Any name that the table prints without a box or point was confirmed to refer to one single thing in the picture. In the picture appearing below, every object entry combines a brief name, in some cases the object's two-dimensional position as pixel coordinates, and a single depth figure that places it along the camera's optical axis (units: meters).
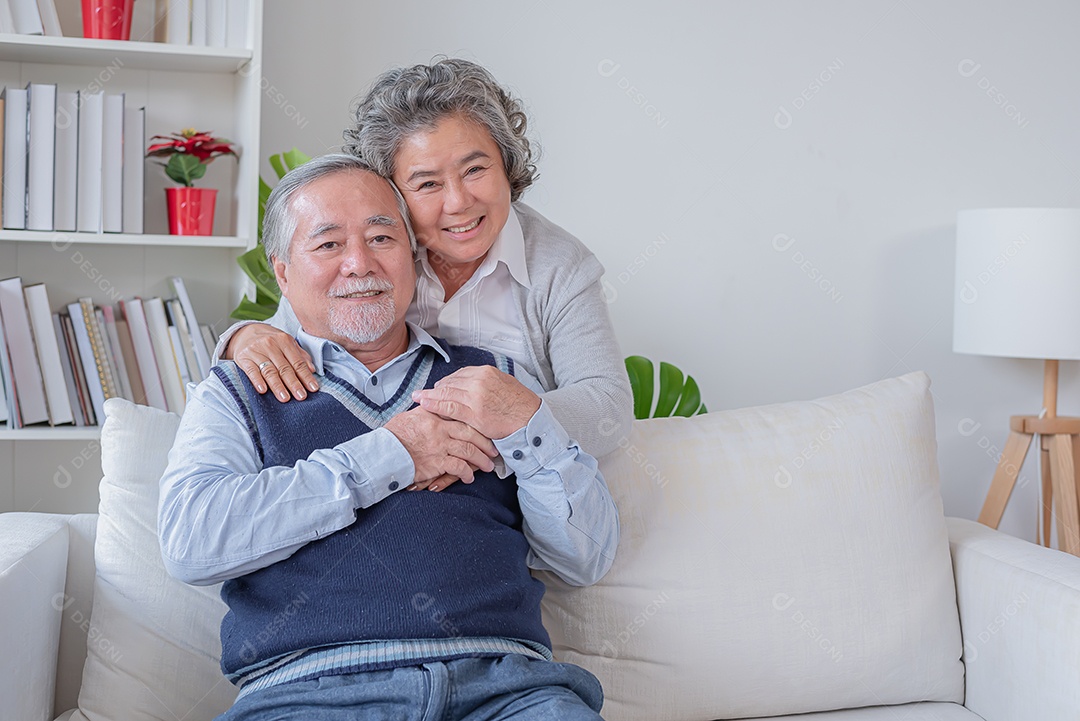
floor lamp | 2.53
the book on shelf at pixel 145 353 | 2.21
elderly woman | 1.55
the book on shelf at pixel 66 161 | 2.10
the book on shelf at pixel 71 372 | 2.17
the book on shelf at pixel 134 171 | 2.17
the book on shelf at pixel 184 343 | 2.22
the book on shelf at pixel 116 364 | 2.20
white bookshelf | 2.27
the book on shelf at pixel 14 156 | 2.07
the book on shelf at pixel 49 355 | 2.14
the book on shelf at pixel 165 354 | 2.21
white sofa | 1.51
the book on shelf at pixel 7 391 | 2.11
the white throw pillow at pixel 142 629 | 1.47
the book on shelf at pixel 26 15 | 2.08
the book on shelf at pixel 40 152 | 2.08
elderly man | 1.29
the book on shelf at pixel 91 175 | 2.12
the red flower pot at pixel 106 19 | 2.10
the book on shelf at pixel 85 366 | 2.17
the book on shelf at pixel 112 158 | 2.13
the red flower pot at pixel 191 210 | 2.20
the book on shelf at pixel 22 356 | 2.12
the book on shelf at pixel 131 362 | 2.21
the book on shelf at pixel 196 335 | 2.22
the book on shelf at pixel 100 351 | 2.18
